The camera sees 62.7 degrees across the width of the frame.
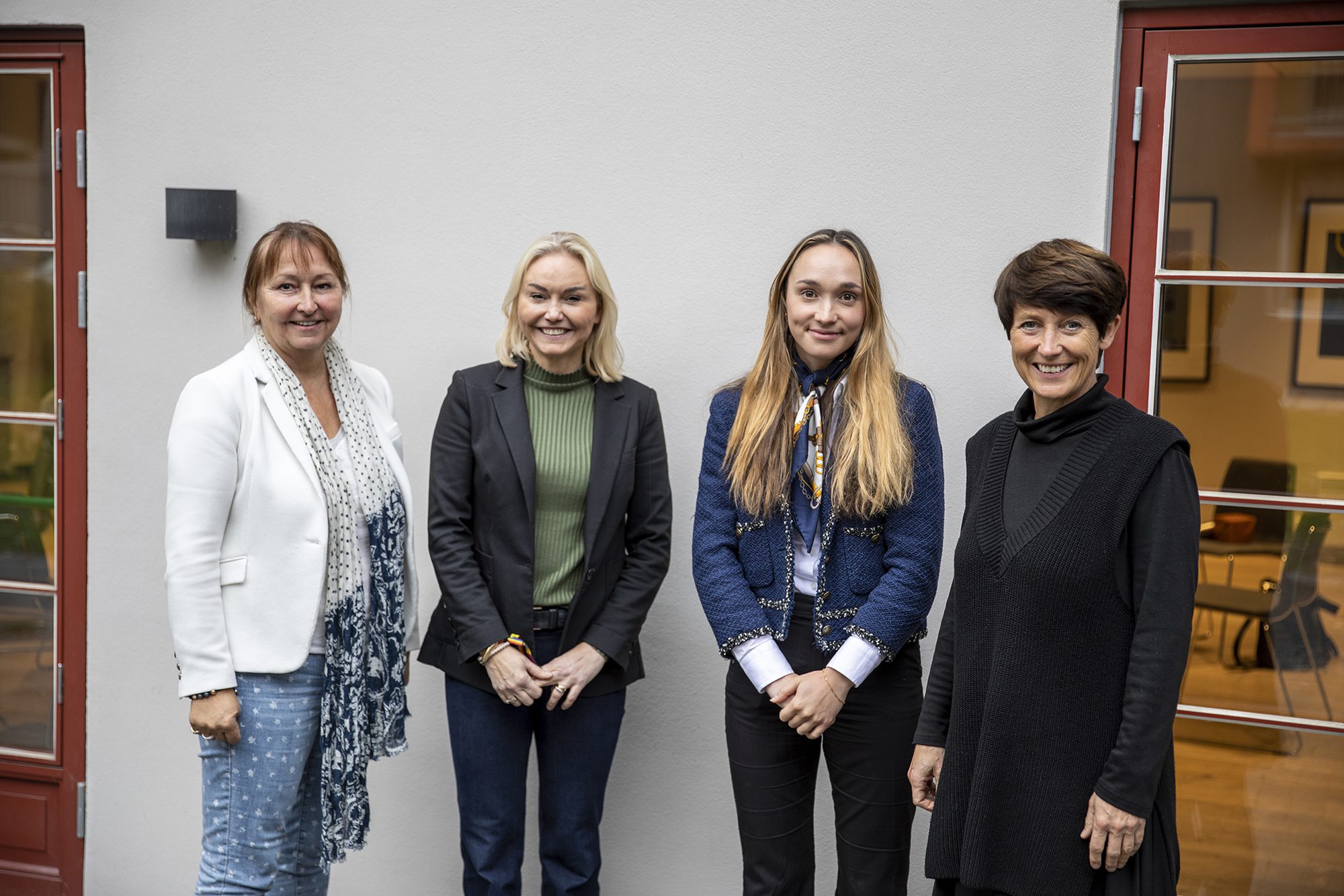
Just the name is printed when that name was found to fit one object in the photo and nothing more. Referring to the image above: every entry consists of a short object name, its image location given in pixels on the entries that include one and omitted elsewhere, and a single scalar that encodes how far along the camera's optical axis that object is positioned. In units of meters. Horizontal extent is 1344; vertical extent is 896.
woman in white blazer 2.12
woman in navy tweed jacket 2.15
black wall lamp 2.98
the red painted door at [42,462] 3.18
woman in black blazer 2.37
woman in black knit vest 1.63
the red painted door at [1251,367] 2.51
